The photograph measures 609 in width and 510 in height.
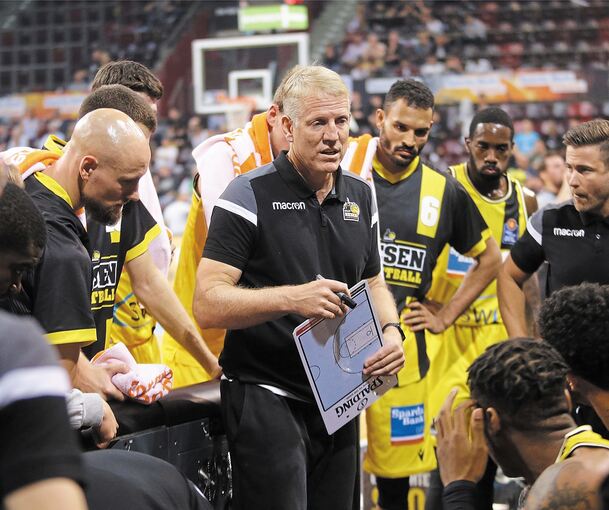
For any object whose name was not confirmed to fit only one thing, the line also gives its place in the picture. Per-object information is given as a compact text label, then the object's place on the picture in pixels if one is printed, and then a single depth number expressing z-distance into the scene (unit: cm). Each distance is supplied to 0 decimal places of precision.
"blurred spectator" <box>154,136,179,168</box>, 2009
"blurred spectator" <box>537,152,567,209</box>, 1291
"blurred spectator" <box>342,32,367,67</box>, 2120
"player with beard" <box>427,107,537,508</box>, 622
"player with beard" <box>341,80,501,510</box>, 549
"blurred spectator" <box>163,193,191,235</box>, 1814
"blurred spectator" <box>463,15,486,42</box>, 2055
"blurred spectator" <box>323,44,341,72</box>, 2106
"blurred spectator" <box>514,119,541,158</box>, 1814
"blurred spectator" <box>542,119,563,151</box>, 1806
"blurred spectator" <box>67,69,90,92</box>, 2164
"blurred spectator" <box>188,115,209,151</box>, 2017
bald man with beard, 289
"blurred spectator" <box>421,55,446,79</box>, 1967
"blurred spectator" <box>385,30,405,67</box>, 2058
